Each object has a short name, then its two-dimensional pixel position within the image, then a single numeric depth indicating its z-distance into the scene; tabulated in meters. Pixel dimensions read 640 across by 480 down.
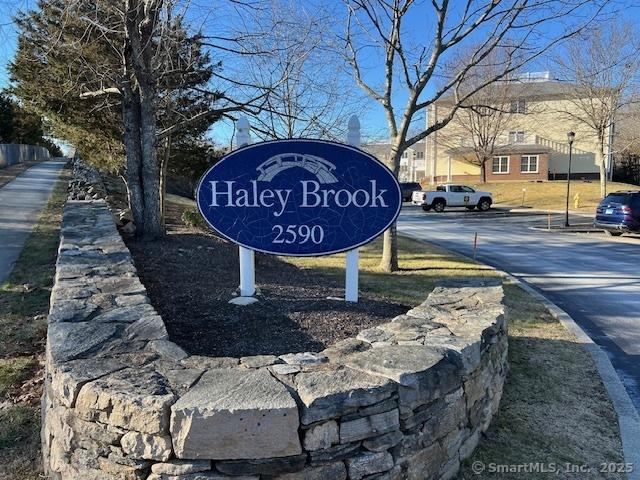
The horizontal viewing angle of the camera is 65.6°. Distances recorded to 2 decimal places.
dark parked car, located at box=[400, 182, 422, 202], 38.18
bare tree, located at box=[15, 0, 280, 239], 7.25
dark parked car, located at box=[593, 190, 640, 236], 16.27
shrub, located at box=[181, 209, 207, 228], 10.67
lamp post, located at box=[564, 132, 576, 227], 20.64
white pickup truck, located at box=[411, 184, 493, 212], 30.62
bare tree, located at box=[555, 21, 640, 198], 30.56
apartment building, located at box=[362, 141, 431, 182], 61.81
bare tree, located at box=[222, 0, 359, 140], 9.02
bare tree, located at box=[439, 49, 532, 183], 35.81
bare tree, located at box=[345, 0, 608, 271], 8.94
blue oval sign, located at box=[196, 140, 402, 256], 4.71
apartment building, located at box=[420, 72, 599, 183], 41.69
